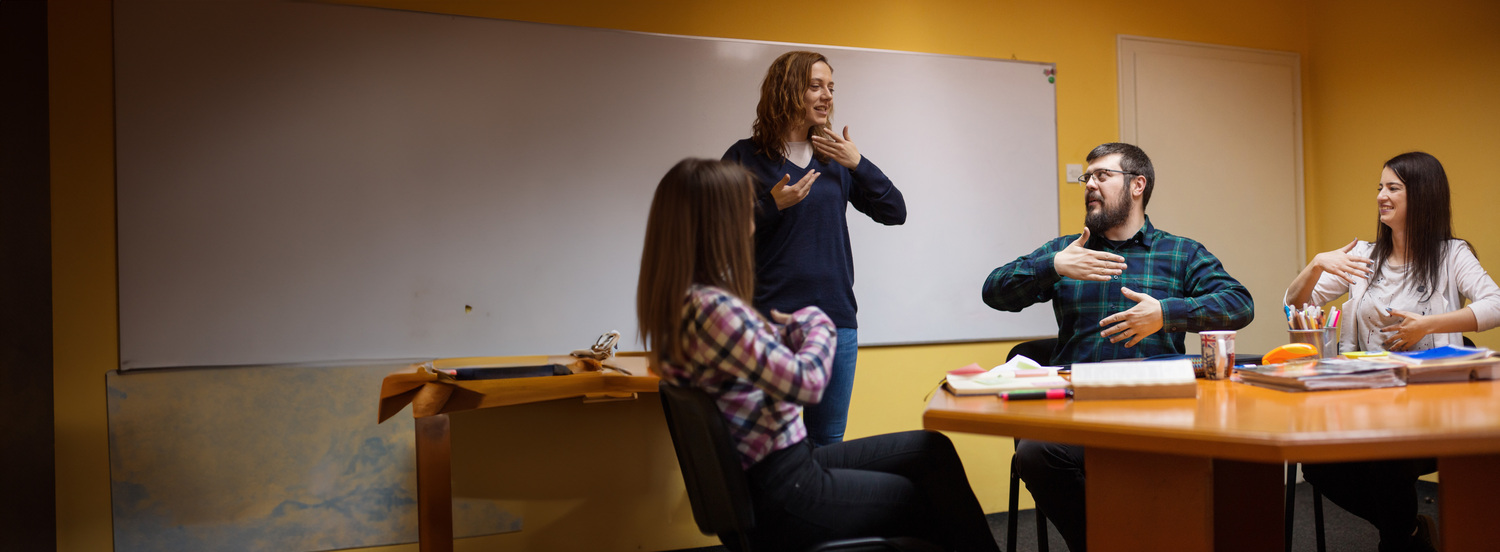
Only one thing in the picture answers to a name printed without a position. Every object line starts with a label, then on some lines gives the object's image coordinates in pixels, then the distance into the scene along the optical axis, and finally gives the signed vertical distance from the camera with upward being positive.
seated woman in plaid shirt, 1.40 -0.13
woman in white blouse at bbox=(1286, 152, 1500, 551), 2.46 -0.04
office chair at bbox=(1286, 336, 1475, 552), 2.35 -0.70
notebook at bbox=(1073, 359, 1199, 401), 1.47 -0.20
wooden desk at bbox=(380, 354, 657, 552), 2.26 -0.30
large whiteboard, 2.70 +0.40
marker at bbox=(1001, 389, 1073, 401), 1.49 -0.21
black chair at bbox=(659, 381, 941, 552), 1.35 -0.32
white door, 3.78 +0.55
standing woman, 2.29 +0.22
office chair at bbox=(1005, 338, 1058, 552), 2.39 -0.22
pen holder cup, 1.90 -0.16
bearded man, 1.96 -0.05
